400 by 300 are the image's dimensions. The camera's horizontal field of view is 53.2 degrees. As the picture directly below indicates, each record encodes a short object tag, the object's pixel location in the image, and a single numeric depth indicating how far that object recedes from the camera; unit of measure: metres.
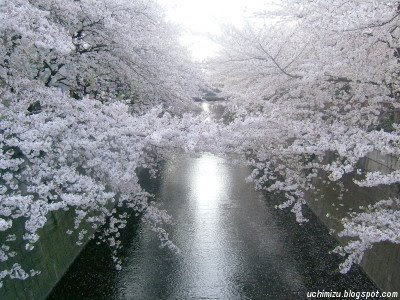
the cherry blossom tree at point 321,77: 6.08
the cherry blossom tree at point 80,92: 5.49
